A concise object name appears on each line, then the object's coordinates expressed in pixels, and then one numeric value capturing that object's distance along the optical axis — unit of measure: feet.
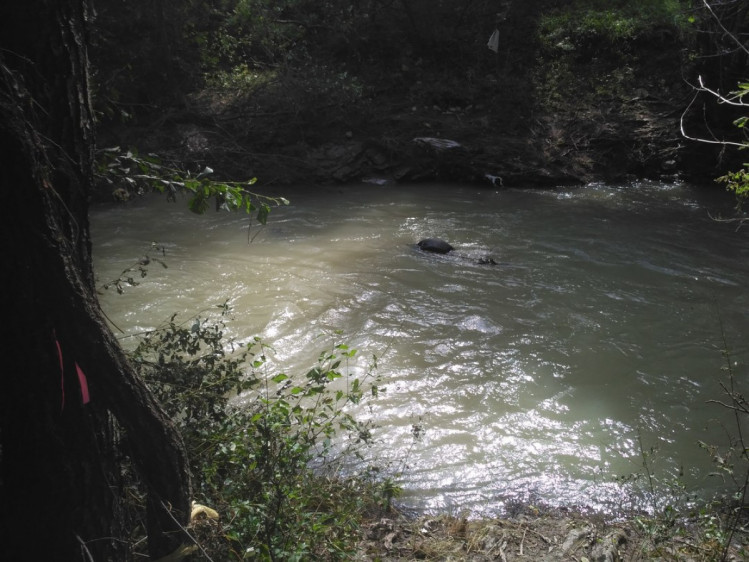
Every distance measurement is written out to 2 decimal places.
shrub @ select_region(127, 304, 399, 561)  7.79
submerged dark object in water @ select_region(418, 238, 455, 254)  26.86
